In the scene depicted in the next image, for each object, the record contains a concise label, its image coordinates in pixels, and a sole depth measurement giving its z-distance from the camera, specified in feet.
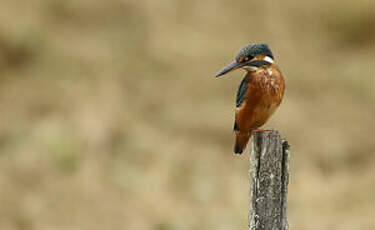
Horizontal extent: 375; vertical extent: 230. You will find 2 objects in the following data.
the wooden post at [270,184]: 29.81
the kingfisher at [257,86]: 32.96
